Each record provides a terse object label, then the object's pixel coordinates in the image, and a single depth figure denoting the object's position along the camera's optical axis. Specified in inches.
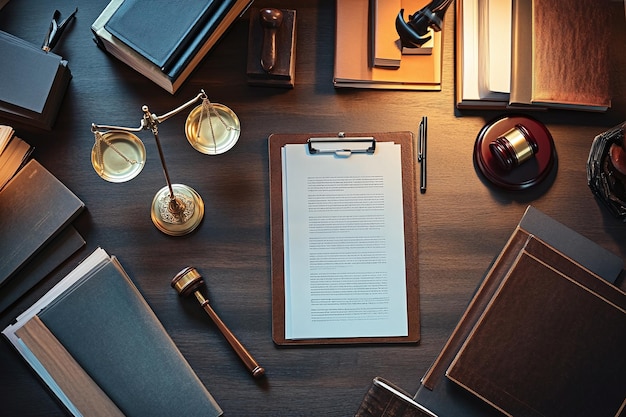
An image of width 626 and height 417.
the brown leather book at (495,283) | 40.7
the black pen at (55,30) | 43.4
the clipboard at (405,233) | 41.7
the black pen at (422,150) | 43.7
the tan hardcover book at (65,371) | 37.5
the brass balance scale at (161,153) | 35.7
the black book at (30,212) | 40.9
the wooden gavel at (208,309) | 40.9
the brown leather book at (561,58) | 42.6
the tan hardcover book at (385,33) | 43.3
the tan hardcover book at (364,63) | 44.0
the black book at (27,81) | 40.8
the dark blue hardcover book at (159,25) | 41.1
